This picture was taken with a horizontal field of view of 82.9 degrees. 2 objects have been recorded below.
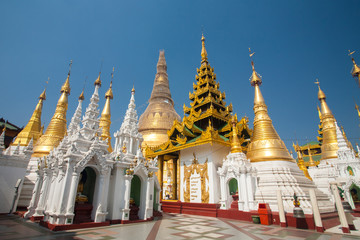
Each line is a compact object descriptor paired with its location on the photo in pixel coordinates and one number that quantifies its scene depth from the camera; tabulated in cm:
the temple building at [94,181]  865
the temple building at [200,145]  1422
